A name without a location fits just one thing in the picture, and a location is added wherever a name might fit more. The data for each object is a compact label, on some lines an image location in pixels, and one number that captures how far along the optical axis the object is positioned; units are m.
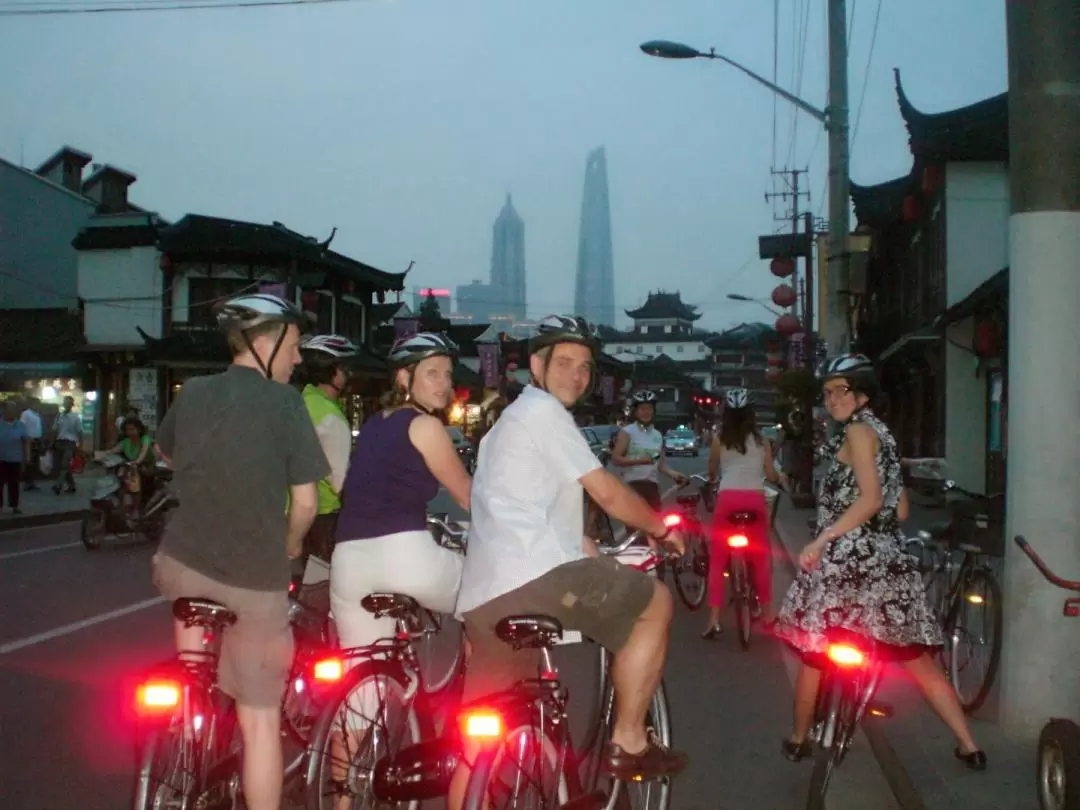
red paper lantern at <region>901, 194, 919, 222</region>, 23.62
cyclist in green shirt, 5.37
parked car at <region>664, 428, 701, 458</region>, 59.41
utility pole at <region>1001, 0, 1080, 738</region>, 5.26
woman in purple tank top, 4.32
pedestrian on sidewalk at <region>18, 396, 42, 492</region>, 22.55
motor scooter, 14.02
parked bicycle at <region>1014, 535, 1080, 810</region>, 4.05
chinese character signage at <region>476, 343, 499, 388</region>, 48.31
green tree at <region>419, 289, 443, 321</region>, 70.34
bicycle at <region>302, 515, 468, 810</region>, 3.93
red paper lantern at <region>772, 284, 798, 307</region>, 26.16
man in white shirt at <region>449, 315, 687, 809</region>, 3.60
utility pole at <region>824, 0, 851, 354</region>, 14.42
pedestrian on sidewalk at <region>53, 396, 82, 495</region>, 22.38
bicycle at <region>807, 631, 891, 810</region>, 4.55
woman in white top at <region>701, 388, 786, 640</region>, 8.87
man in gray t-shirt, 3.61
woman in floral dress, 4.83
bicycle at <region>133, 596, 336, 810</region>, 3.48
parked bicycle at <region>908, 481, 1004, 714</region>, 5.91
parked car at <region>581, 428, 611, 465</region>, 27.30
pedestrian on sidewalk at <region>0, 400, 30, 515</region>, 16.75
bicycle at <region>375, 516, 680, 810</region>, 3.33
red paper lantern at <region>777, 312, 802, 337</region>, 26.75
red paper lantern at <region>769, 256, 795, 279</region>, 24.34
